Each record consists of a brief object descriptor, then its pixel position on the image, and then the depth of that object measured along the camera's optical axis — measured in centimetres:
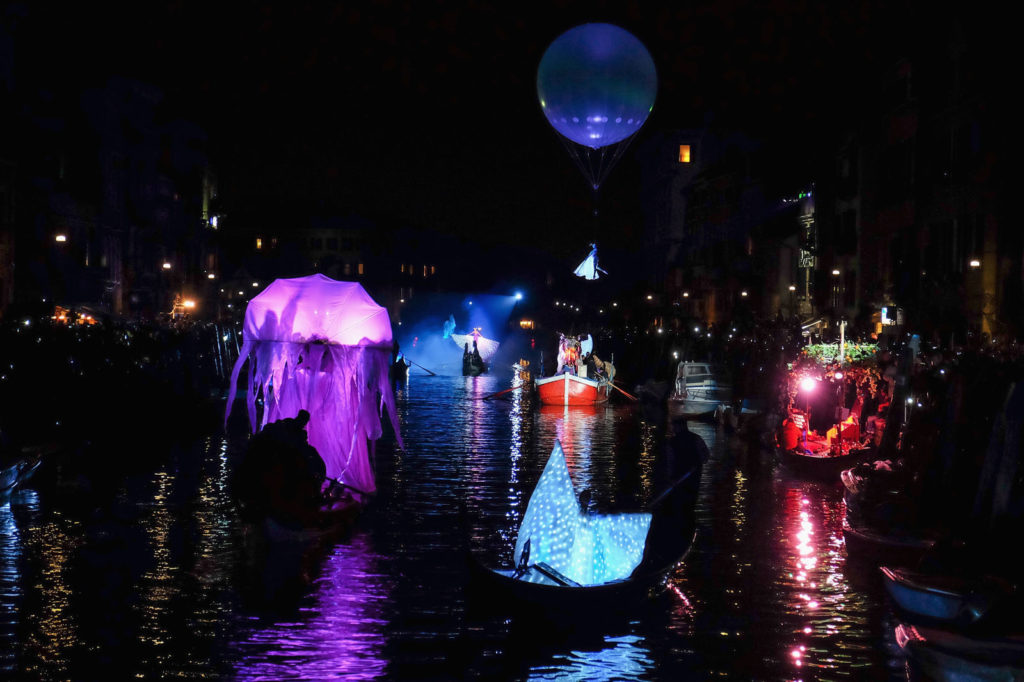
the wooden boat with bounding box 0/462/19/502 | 1752
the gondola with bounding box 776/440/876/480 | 2100
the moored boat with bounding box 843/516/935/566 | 1322
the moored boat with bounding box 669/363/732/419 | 3747
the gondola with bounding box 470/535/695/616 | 1039
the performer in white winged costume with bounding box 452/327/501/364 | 6868
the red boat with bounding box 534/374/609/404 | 4253
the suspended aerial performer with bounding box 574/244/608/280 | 5055
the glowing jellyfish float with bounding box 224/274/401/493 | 1616
